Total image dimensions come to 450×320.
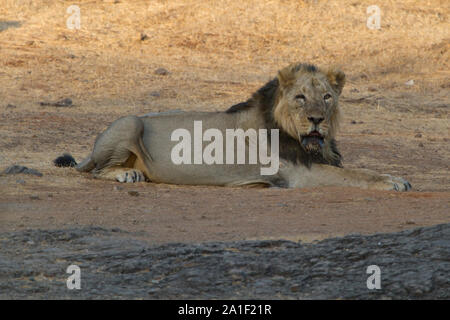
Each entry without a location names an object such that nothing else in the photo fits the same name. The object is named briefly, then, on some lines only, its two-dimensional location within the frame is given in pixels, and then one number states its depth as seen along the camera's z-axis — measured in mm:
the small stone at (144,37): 18053
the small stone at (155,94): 15418
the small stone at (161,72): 16516
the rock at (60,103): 14461
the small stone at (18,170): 8774
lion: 8258
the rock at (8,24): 17984
